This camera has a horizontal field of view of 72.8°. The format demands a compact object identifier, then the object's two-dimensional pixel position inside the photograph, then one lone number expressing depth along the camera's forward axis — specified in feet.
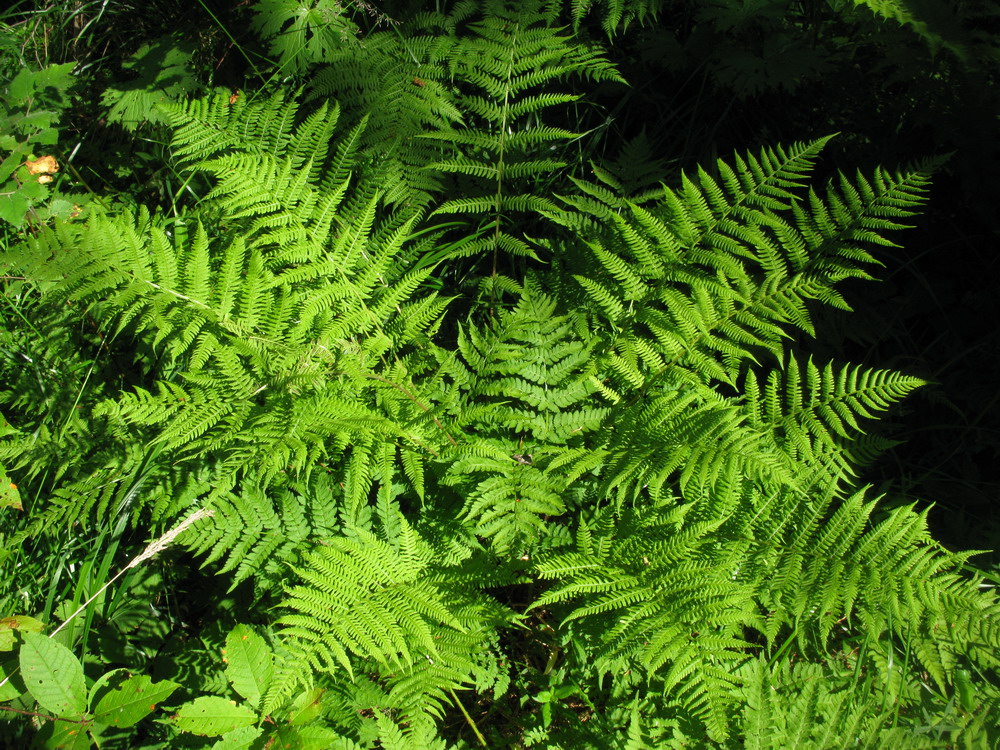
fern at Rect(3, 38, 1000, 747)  6.53
